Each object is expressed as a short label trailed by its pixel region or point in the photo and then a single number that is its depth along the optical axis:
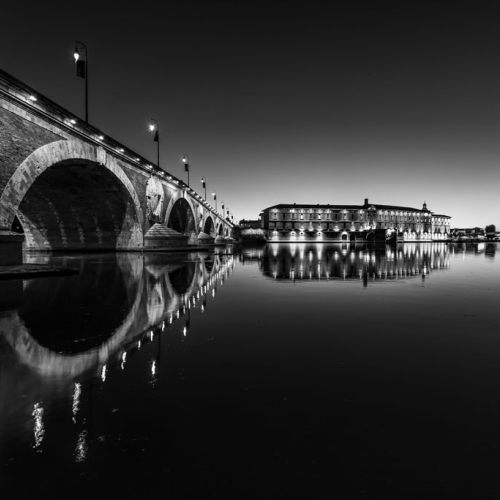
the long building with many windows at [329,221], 121.19
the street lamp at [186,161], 40.58
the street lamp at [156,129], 26.52
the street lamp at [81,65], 17.62
